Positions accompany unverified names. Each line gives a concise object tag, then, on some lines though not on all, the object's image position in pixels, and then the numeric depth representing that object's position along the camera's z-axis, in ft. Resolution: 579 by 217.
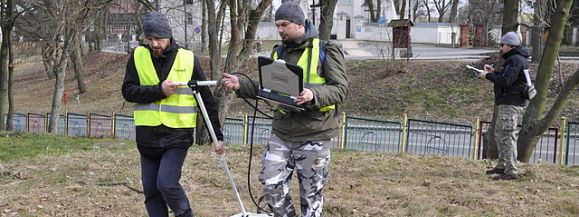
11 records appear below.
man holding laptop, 13.61
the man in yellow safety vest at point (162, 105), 14.21
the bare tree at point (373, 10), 209.67
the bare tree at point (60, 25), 52.70
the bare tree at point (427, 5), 217.60
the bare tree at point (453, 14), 196.73
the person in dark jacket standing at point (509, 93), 21.50
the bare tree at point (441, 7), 213.87
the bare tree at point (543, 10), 41.72
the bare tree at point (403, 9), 167.30
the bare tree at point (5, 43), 63.21
